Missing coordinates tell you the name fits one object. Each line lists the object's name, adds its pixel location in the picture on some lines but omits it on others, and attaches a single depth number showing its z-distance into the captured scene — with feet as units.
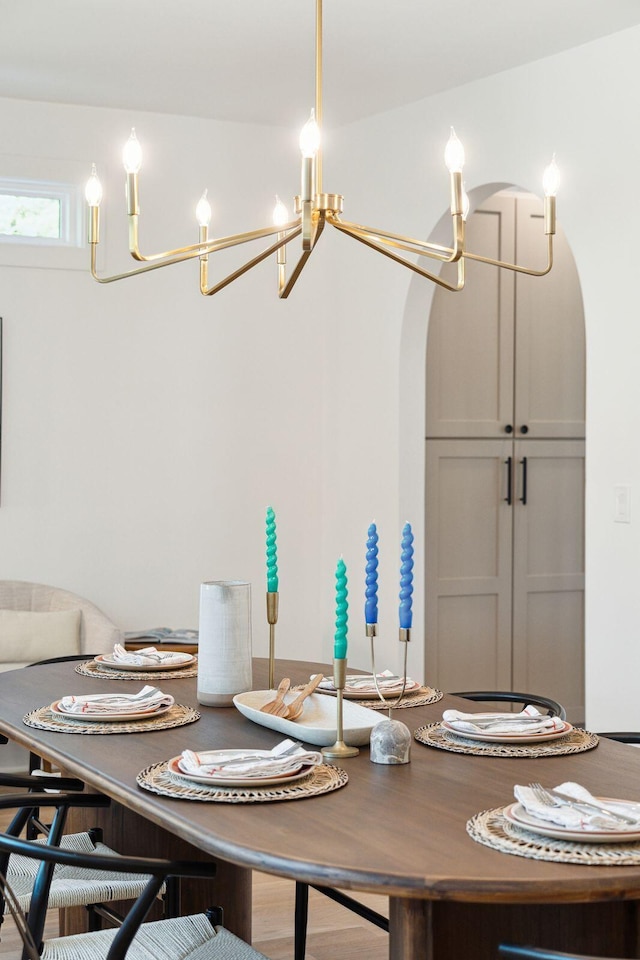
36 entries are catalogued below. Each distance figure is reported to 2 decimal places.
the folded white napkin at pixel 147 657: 10.96
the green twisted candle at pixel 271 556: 9.04
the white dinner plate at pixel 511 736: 8.21
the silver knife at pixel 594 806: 6.28
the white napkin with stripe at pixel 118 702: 8.90
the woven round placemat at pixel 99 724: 8.57
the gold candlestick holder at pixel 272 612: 9.32
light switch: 13.32
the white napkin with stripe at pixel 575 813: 6.17
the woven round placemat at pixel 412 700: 9.59
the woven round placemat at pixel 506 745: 8.04
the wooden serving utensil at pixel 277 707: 8.68
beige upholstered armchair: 16.21
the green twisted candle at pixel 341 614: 7.32
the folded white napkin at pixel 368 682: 9.97
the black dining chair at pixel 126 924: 6.59
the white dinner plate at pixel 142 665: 10.79
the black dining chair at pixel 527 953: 5.47
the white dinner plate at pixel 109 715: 8.73
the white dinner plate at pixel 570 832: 6.06
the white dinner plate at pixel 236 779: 7.06
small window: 17.03
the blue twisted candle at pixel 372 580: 7.67
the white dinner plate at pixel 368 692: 9.77
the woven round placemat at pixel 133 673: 10.61
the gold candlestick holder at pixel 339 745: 7.66
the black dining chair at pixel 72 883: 7.92
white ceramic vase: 9.27
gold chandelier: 7.23
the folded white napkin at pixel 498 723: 8.36
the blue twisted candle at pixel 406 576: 7.40
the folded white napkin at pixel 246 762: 7.18
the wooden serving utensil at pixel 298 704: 8.62
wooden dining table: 5.72
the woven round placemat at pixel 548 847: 5.91
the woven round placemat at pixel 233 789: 6.91
